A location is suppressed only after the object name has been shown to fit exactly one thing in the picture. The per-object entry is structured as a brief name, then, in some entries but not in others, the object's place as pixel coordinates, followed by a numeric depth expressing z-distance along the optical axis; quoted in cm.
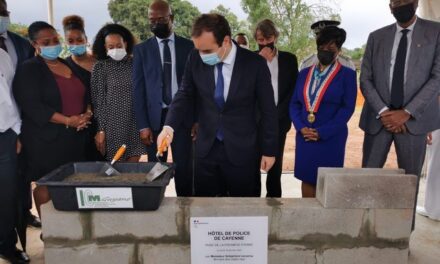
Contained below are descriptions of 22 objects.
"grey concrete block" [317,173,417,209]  188
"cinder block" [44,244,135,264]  193
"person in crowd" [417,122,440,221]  359
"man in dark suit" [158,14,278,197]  232
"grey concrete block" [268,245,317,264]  196
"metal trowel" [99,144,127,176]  207
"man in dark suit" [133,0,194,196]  292
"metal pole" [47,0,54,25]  443
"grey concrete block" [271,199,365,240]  192
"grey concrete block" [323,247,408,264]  197
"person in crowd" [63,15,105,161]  308
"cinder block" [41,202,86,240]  189
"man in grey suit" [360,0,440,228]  258
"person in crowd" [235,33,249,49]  488
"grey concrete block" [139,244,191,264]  194
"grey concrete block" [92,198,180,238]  190
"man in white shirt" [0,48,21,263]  247
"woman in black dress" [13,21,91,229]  262
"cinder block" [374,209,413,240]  193
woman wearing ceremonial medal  276
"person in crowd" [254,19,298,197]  335
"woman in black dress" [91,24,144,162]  298
